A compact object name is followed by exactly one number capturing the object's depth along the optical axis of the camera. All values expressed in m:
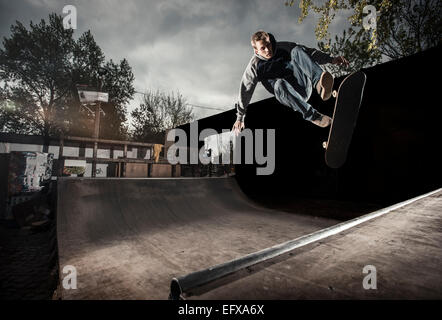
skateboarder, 5.41
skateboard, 4.82
